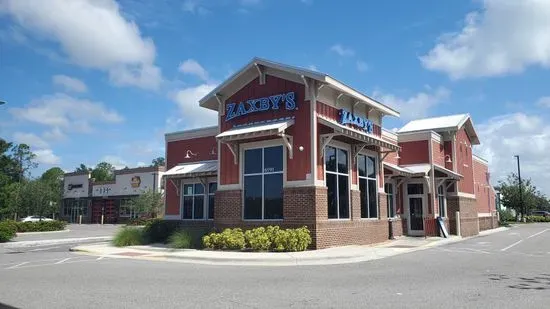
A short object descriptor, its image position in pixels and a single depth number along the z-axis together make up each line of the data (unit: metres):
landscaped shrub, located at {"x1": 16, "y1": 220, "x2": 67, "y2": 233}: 40.81
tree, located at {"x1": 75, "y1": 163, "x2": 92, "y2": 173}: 146.18
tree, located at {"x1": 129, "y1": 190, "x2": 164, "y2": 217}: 52.03
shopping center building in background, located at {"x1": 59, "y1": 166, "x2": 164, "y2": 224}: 59.97
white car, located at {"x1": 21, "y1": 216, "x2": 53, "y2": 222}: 57.83
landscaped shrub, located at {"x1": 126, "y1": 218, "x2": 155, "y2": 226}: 48.63
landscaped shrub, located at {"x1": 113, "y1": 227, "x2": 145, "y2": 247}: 22.19
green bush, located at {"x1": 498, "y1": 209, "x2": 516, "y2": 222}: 62.16
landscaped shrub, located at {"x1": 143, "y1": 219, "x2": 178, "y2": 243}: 23.77
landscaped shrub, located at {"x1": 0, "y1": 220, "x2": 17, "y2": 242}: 29.19
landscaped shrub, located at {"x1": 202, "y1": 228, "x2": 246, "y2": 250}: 18.98
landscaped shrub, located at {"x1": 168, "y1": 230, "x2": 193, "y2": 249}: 20.07
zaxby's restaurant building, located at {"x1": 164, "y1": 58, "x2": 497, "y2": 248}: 19.45
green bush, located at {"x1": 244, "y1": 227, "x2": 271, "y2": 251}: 18.27
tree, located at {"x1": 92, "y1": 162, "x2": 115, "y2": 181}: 111.69
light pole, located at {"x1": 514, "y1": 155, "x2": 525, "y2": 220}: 65.31
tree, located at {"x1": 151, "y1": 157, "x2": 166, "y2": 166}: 131.35
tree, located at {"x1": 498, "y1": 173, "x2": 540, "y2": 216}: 67.94
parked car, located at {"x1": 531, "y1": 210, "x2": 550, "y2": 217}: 79.44
